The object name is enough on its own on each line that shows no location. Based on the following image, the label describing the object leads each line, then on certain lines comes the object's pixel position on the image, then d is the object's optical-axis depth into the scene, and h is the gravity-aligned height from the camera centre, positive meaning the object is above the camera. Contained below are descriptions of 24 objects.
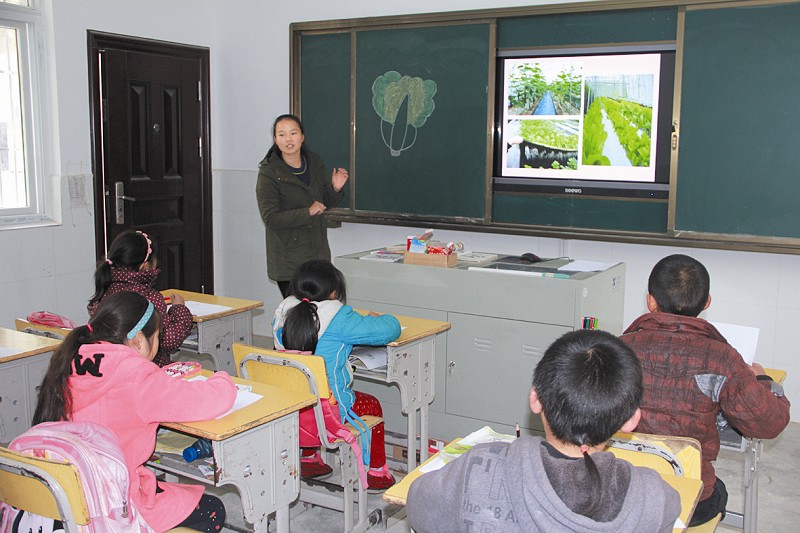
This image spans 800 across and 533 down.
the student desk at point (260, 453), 2.26 -0.85
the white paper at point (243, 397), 2.42 -0.72
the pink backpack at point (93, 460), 1.79 -0.67
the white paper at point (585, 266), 3.89 -0.49
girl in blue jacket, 2.95 -0.60
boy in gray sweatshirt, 1.28 -0.51
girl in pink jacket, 2.10 -0.61
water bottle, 2.48 -0.89
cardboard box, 3.92 -0.46
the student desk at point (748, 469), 2.63 -1.01
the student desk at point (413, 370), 3.27 -0.85
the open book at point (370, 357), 3.31 -0.80
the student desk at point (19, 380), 2.88 -0.79
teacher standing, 4.45 -0.19
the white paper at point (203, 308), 3.72 -0.68
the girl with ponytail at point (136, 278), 3.23 -0.47
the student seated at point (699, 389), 2.19 -0.61
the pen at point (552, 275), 3.65 -0.49
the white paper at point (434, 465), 1.95 -0.73
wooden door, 5.35 +0.10
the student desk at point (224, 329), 3.66 -0.77
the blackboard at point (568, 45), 4.15 +0.29
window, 4.88 +0.25
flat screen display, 4.43 +0.27
